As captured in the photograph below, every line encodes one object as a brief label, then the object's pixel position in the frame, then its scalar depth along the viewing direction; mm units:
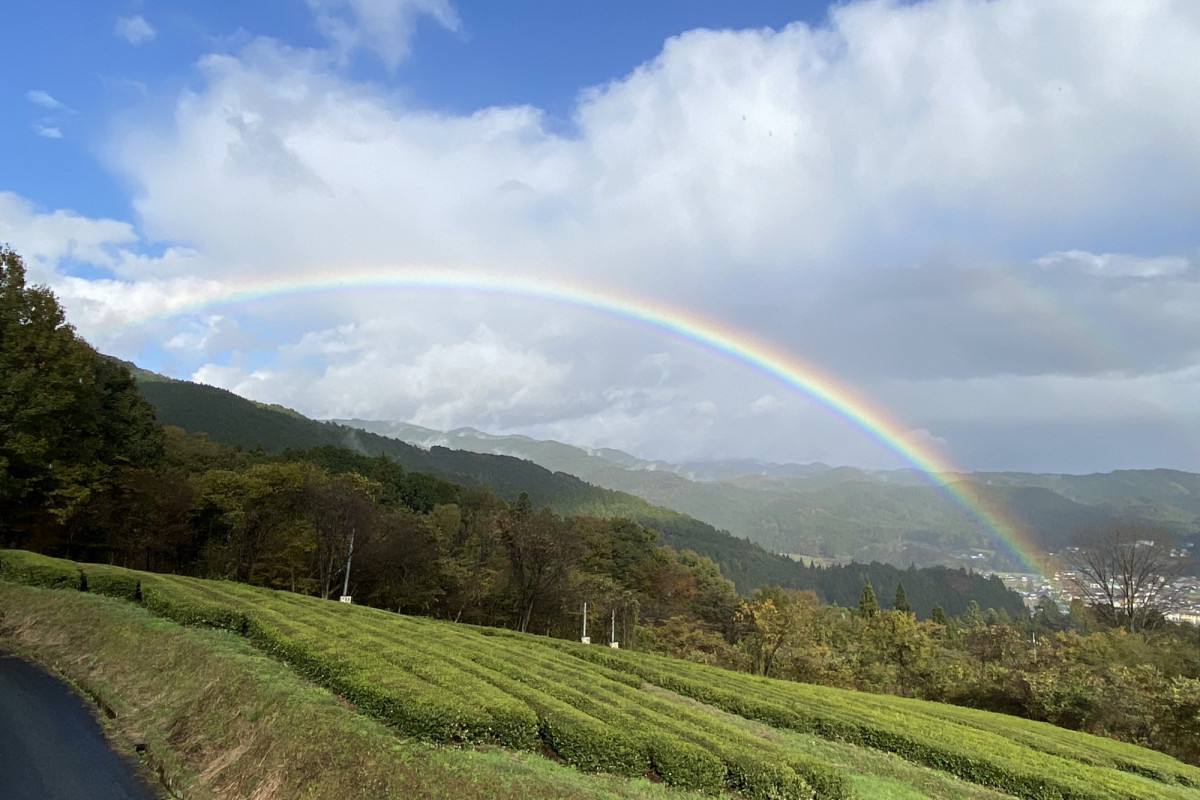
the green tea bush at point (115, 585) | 23516
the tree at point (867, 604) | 86462
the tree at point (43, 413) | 29859
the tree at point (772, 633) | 46469
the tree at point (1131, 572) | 54656
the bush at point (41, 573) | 24016
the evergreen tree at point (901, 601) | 93438
